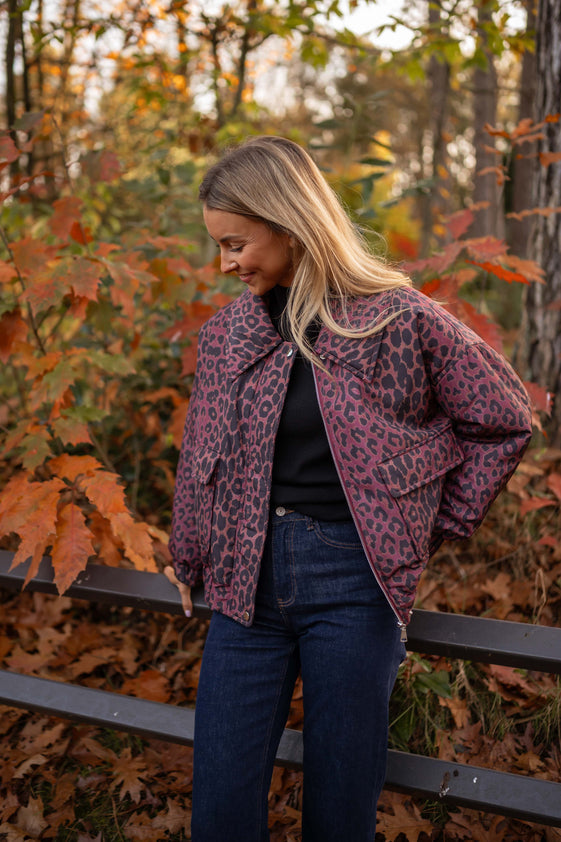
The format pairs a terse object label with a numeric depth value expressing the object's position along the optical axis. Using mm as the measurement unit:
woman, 1915
